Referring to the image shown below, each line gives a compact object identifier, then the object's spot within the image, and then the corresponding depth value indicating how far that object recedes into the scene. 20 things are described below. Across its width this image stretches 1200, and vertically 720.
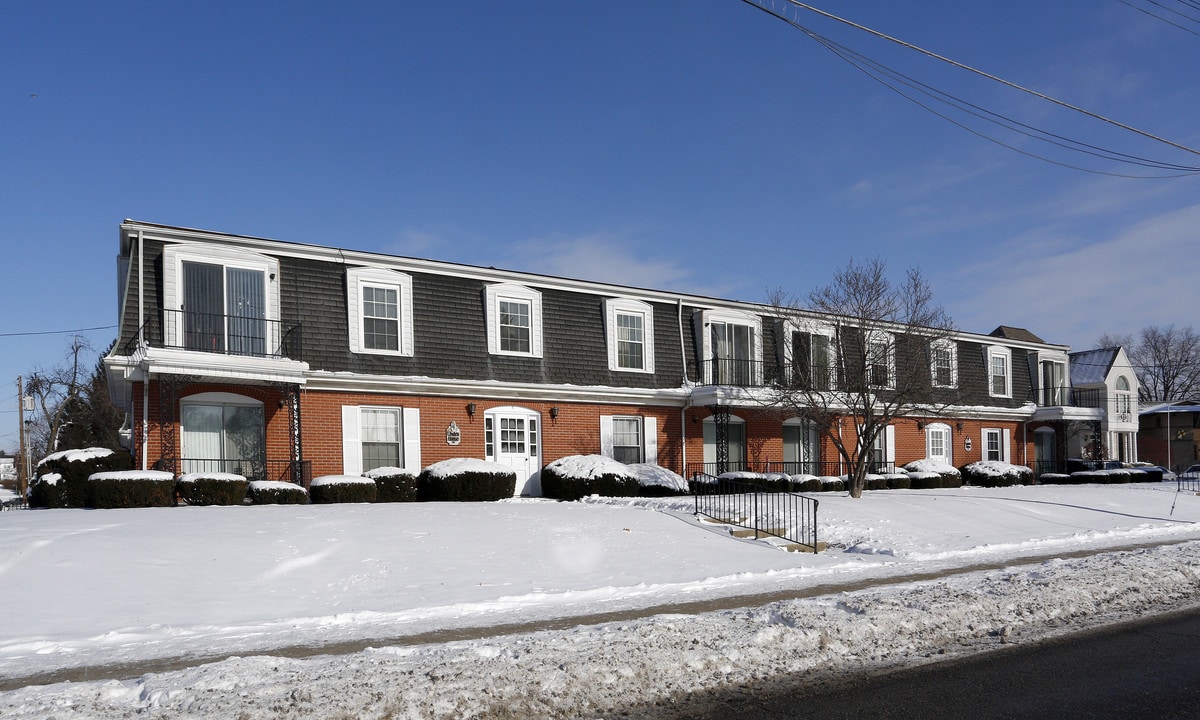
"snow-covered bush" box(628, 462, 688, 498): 21.50
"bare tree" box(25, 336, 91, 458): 56.12
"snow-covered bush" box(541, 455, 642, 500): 20.89
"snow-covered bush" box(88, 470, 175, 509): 15.71
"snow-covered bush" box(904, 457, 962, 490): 27.70
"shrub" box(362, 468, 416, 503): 19.41
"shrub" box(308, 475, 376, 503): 18.06
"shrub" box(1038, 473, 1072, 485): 32.69
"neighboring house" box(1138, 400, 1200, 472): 51.53
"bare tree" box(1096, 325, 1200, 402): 82.31
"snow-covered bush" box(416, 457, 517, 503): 19.33
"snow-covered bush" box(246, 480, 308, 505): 17.19
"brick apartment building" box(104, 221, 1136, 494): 18.67
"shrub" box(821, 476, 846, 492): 25.00
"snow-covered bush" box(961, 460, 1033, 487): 30.08
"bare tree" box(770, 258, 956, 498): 21.88
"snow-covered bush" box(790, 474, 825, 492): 23.91
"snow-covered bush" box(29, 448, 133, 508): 17.42
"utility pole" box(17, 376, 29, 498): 48.69
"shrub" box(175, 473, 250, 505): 16.53
